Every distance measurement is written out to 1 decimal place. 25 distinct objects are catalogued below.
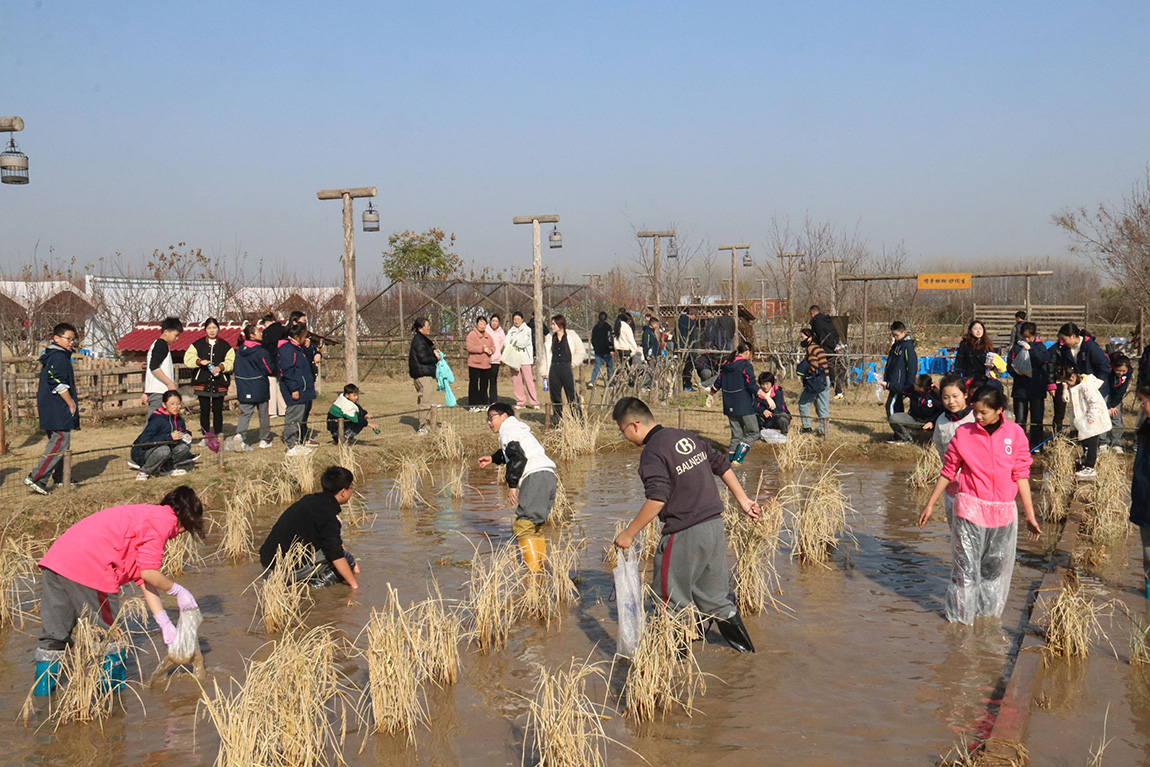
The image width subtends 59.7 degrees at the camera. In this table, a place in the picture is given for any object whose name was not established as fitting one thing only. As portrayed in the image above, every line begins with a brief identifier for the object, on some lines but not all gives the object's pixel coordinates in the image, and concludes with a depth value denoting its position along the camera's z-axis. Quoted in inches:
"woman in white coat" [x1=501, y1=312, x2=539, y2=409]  690.2
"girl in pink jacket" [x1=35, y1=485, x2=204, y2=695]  226.2
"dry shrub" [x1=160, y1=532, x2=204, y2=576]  345.1
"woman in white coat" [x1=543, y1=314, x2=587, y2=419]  610.9
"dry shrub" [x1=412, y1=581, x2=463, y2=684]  243.0
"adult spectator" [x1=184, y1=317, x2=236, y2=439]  549.3
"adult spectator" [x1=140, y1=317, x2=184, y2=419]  493.0
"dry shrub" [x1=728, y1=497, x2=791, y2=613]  299.0
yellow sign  848.3
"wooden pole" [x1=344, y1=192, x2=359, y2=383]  611.8
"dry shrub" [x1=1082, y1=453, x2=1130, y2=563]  361.4
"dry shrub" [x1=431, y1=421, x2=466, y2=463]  563.2
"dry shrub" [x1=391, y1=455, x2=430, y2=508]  451.2
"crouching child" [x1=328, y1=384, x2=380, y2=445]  542.3
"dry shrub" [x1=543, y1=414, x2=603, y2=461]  577.6
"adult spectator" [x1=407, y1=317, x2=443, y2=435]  647.8
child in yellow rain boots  313.6
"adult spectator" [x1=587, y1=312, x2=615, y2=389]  781.9
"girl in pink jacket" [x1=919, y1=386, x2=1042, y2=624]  269.9
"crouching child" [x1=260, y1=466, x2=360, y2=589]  309.6
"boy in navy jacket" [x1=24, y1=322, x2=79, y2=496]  432.8
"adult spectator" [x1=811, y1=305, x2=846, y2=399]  671.9
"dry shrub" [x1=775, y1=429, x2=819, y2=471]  526.6
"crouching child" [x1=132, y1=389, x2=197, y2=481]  460.8
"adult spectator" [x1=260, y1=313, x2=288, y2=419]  581.9
